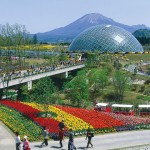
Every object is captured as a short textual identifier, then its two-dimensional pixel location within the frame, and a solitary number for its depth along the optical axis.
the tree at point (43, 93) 36.72
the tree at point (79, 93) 50.38
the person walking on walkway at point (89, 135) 26.44
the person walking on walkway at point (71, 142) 25.11
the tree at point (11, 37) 89.01
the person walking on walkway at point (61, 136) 26.66
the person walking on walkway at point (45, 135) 26.49
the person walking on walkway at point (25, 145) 23.03
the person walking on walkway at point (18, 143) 23.78
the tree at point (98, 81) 62.62
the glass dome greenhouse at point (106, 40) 120.94
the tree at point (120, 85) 59.00
